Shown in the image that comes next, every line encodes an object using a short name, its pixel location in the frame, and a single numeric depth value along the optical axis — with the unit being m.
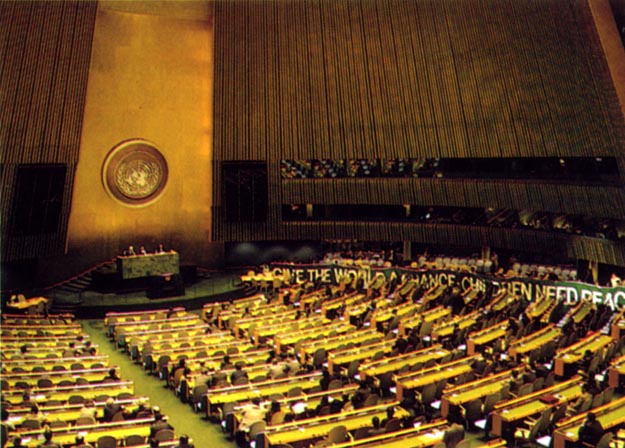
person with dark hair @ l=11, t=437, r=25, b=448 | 9.84
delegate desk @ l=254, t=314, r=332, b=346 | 18.11
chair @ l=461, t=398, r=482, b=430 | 11.94
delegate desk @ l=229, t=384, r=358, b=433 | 12.14
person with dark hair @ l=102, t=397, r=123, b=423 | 11.66
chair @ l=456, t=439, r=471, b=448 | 9.48
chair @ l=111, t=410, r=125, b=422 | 11.51
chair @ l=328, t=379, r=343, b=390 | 13.28
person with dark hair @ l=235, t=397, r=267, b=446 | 11.64
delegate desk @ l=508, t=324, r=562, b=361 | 15.65
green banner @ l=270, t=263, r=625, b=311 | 19.56
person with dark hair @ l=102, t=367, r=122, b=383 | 13.83
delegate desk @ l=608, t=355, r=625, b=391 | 13.79
